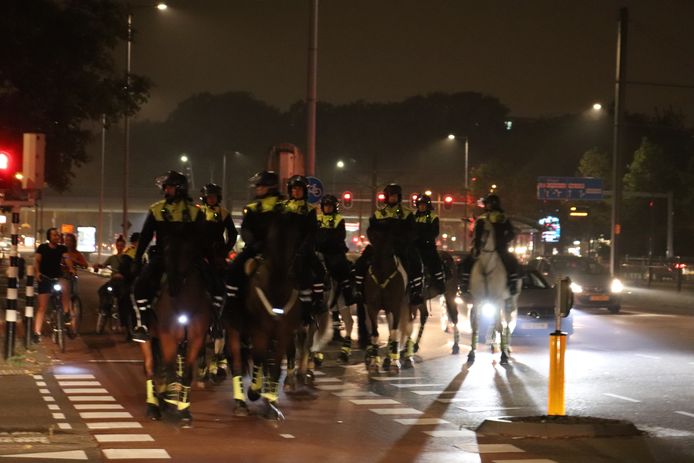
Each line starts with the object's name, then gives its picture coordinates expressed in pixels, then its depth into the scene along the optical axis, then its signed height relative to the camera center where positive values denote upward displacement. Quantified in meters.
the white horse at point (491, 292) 17.83 -0.82
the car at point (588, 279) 33.69 -1.14
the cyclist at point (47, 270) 19.84 -0.70
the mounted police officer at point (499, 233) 17.75 +0.08
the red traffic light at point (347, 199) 50.14 +1.60
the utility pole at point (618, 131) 42.19 +4.08
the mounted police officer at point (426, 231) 17.05 +0.09
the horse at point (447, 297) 17.52 -1.01
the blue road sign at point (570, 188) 57.38 +2.63
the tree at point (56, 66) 33.09 +4.87
